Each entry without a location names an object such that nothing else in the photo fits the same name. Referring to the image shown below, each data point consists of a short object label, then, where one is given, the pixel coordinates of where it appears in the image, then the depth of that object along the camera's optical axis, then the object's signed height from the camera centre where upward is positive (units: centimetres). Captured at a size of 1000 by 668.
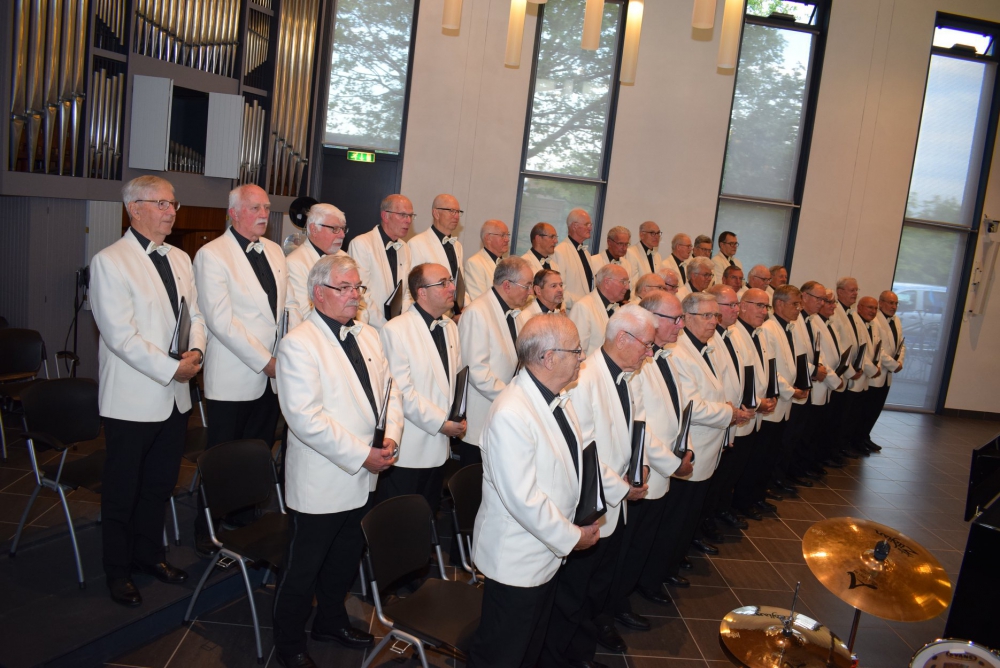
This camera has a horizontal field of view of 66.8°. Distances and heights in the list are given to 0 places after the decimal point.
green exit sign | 1006 +81
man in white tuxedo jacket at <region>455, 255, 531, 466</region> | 497 -70
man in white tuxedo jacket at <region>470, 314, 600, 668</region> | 293 -98
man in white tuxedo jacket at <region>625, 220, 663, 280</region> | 880 -2
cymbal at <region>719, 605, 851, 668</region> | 334 -168
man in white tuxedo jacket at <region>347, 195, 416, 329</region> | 588 -27
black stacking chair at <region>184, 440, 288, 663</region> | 369 -149
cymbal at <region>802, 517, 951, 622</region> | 316 -126
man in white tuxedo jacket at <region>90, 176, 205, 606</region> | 378 -93
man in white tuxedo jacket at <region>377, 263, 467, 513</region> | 419 -82
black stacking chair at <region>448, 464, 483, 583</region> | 384 -136
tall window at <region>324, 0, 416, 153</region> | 994 +190
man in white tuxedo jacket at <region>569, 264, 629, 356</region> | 603 -56
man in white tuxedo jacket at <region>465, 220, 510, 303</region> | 679 -27
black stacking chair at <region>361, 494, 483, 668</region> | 318 -166
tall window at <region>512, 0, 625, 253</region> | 1040 +168
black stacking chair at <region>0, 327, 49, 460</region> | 579 -136
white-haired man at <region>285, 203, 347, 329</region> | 505 -23
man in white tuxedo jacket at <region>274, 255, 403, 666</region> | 337 -97
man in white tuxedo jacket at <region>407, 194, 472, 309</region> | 651 -12
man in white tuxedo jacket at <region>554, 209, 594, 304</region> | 778 -16
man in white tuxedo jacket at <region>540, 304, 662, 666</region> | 351 -90
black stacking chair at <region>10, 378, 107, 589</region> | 411 -139
